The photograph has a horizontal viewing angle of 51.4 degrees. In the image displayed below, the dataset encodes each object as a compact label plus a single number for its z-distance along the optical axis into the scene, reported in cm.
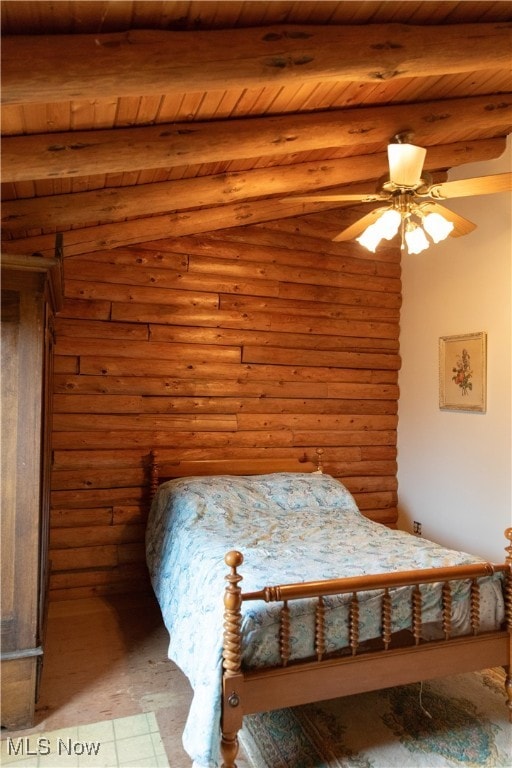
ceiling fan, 254
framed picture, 429
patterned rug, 235
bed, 215
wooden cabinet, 252
